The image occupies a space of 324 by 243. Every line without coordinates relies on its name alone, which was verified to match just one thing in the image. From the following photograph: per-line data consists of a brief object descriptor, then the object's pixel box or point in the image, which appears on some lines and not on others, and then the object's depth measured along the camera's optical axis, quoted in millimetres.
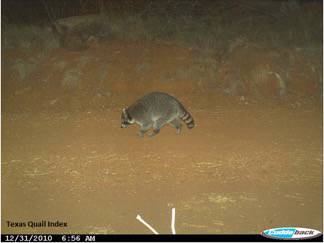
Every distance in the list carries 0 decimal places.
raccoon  7055
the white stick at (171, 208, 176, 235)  4152
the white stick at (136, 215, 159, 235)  4154
